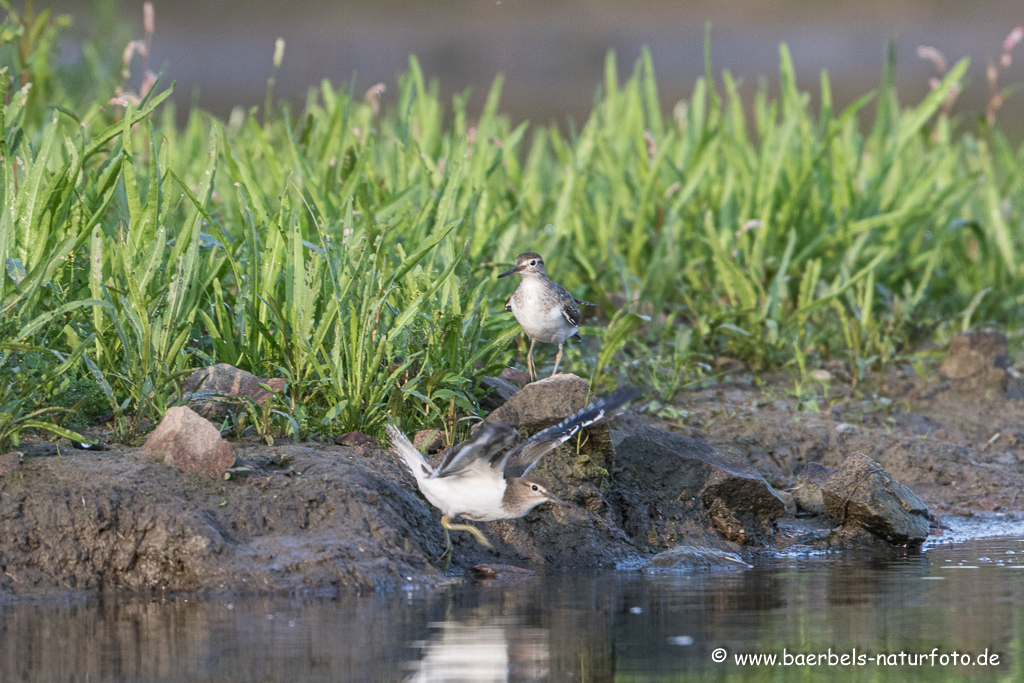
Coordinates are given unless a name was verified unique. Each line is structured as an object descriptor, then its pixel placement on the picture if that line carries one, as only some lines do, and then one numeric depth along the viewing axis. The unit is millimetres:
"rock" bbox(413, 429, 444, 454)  9641
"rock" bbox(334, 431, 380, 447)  9570
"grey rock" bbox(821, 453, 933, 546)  9648
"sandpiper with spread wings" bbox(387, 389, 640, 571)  8352
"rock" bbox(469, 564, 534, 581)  8797
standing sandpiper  10242
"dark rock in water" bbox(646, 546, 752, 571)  9148
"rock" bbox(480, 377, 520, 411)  10461
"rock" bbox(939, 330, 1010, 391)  12836
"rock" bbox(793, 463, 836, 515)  10445
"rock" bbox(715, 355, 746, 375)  12867
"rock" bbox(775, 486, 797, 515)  10562
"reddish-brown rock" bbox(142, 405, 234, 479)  8836
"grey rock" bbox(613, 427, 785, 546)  9898
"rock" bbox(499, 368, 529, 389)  11000
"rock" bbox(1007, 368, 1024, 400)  12906
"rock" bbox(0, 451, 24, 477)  8547
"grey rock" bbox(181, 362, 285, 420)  9586
